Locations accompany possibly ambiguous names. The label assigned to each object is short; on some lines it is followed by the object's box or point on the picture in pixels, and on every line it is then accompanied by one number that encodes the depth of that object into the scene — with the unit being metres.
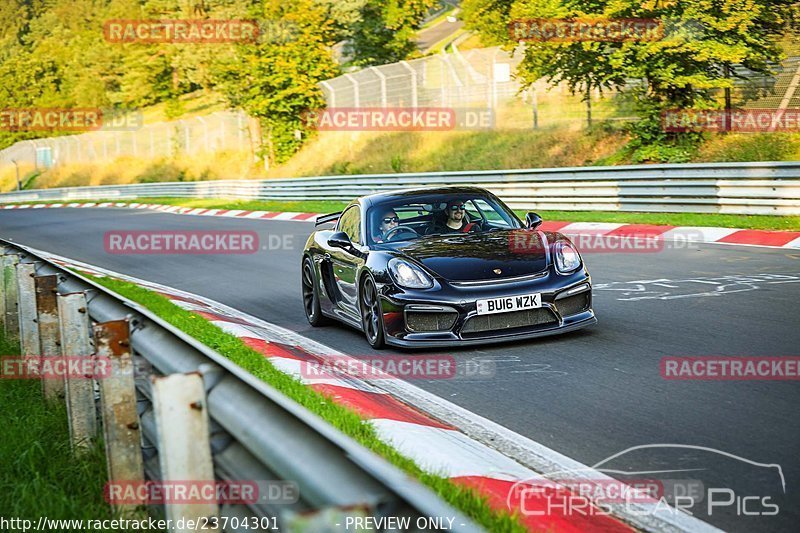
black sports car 16.31
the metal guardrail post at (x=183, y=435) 6.49
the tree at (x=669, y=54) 38.78
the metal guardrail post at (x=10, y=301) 18.09
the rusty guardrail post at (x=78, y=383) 10.44
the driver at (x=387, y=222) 18.97
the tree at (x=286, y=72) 87.25
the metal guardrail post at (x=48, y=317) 12.35
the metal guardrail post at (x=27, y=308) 14.34
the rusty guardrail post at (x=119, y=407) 8.38
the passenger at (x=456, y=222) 19.12
